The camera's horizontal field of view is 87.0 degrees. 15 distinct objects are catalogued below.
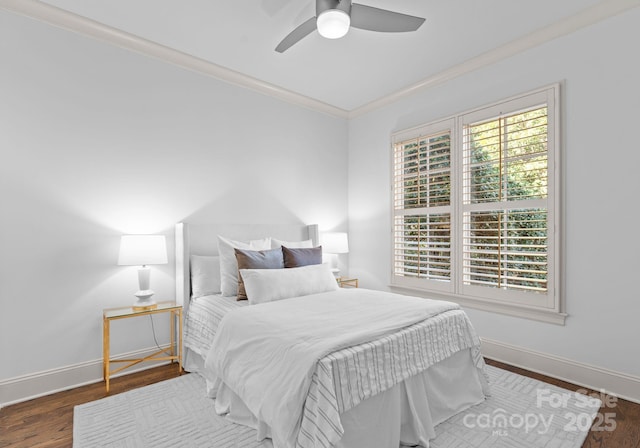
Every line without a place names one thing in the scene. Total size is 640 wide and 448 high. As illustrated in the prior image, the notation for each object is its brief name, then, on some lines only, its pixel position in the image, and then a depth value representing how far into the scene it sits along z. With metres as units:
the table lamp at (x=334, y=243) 4.10
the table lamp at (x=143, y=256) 2.60
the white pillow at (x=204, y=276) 2.99
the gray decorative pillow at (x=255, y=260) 2.82
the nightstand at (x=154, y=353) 2.52
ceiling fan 2.01
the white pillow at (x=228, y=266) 2.92
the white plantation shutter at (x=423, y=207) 3.56
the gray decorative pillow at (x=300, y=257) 3.15
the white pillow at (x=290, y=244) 3.57
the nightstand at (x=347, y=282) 4.23
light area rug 1.91
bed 1.54
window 2.82
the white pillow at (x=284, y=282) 2.62
